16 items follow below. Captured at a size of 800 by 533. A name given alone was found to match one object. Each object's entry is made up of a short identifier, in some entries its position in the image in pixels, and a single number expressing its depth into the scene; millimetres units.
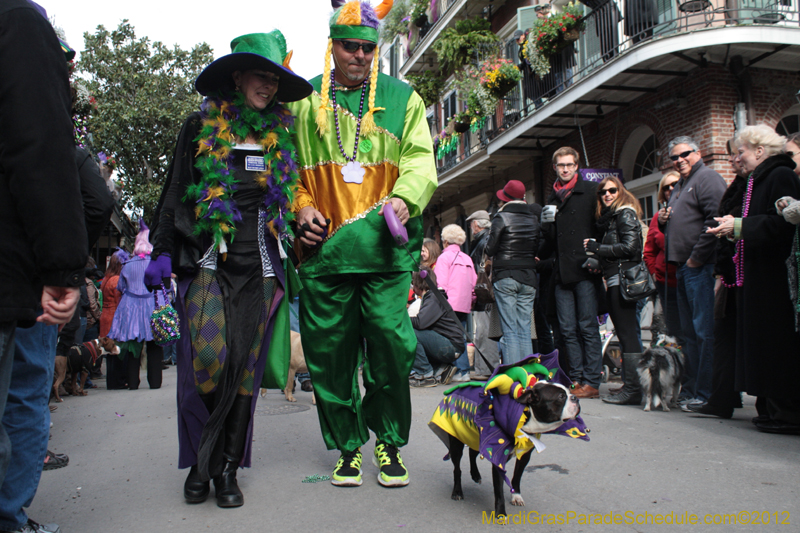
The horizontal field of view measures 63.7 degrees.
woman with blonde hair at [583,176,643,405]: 5773
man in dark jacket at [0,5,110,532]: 1791
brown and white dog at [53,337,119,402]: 7355
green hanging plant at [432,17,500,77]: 18750
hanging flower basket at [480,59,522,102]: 15789
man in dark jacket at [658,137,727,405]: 5277
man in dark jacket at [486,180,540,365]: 6477
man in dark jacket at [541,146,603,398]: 6168
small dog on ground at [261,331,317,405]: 6305
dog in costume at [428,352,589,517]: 2523
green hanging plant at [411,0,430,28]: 23547
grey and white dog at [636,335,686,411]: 5297
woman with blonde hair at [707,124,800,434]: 4230
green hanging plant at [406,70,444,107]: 23375
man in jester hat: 3346
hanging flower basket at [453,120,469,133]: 19250
